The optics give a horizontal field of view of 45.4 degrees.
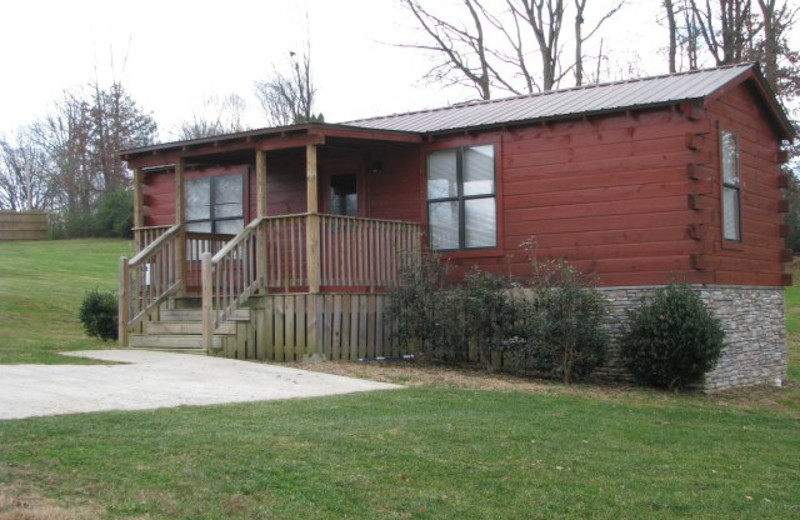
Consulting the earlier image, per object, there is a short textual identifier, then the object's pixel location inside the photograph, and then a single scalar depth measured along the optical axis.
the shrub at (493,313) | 12.95
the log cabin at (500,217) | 13.12
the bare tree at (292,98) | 37.03
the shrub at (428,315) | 13.20
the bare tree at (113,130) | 42.75
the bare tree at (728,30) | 28.44
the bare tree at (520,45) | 29.64
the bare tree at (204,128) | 45.12
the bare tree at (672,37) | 28.80
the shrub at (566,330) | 12.22
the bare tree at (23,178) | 51.53
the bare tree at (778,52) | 28.98
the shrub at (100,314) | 16.31
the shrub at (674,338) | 12.02
